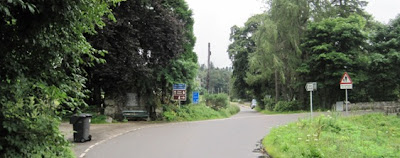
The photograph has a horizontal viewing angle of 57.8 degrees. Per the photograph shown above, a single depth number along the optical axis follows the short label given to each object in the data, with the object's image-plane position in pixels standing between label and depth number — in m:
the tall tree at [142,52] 20.62
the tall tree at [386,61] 30.98
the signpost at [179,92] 25.54
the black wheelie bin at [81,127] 13.47
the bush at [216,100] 36.28
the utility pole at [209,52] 41.45
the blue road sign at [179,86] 25.50
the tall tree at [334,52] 33.22
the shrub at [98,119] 21.89
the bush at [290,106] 38.31
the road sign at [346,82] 19.38
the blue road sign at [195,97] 31.11
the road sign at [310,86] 18.31
